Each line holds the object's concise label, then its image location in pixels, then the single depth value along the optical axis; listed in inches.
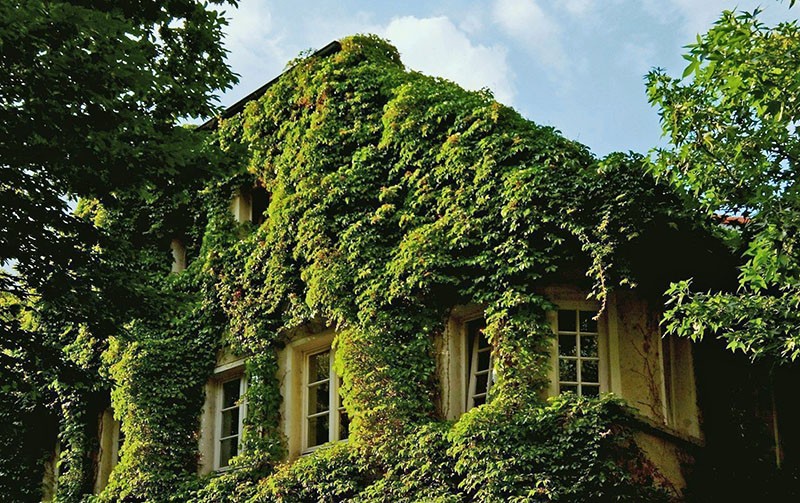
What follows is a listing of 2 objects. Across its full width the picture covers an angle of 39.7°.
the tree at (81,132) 473.1
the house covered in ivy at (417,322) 559.8
